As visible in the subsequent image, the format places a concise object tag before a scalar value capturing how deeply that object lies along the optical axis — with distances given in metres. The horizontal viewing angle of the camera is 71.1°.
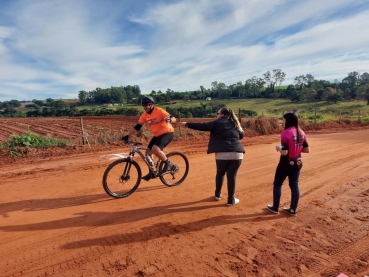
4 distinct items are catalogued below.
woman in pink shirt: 4.33
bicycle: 5.41
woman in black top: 4.75
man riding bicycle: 5.56
